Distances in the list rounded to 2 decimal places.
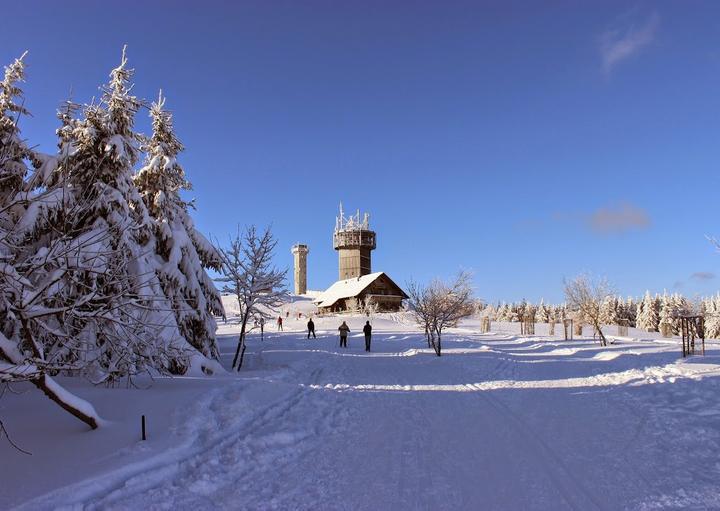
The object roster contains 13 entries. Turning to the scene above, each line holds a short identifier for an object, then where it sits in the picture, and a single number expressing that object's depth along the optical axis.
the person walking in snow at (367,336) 28.75
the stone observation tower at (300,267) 121.75
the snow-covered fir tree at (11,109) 14.12
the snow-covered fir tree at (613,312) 85.97
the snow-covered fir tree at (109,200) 12.39
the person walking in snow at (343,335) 31.16
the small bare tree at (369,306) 65.09
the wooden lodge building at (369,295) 72.69
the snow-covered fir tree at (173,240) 17.81
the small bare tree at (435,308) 25.92
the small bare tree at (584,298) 37.25
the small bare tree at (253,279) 20.08
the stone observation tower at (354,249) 96.51
